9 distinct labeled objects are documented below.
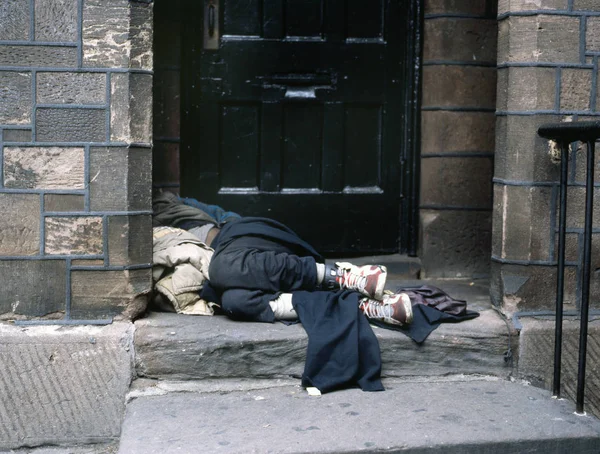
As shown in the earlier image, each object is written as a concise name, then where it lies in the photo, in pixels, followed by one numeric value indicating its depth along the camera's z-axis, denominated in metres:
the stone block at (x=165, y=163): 4.58
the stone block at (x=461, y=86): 4.70
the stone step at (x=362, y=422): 3.02
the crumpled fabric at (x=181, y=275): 3.84
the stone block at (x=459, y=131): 4.73
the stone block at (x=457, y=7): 4.63
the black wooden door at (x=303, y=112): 4.71
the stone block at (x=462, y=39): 4.66
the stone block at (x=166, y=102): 4.54
